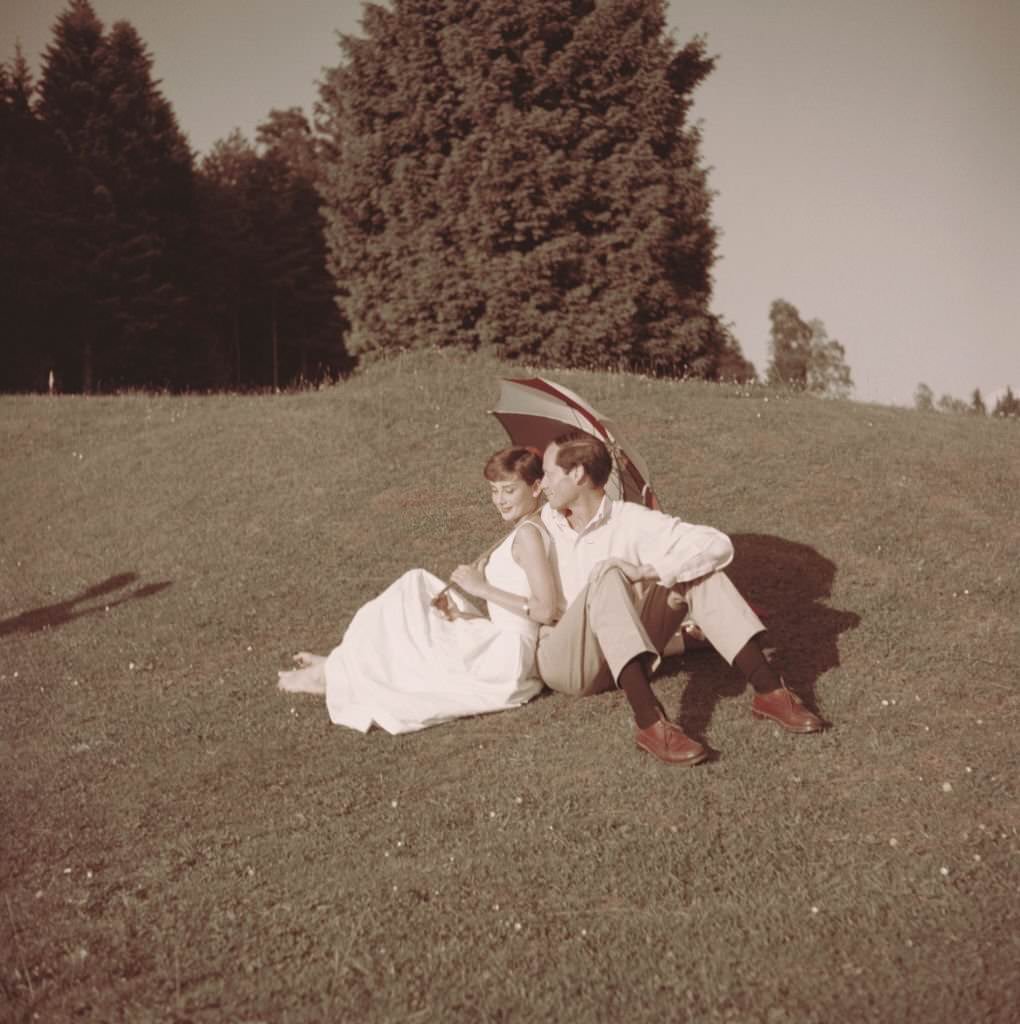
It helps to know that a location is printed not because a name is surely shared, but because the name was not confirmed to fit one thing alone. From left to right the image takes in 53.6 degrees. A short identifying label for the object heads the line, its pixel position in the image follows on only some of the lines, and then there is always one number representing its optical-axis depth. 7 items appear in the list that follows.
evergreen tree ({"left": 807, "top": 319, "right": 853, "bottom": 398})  60.12
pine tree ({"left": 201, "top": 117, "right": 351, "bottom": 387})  41.44
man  5.88
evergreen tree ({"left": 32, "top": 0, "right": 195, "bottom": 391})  34.72
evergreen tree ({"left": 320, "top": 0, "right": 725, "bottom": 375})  21.53
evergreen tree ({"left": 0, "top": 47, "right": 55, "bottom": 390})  33.66
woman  6.86
